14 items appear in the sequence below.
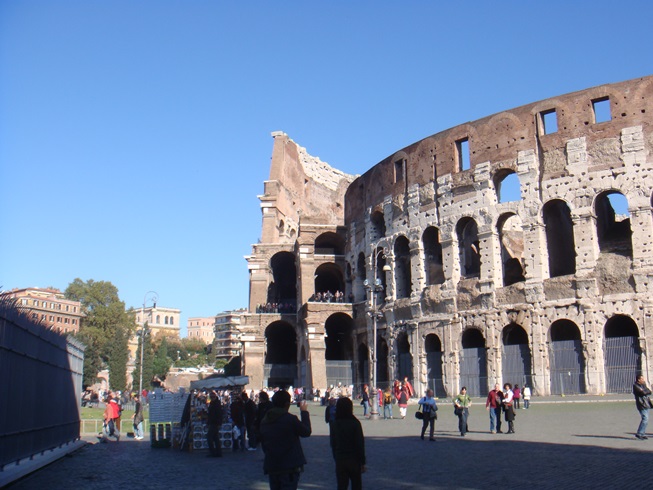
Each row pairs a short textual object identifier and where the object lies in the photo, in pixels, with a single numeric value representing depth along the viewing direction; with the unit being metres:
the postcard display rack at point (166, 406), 18.61
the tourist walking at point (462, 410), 16.16
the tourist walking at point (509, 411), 16.08
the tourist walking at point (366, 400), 23.66
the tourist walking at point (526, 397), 23.45
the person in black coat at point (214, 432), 14.12
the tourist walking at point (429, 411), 15.10
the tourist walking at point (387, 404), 22.98
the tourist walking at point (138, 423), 19.84
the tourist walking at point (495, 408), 16.28
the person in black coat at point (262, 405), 11.78
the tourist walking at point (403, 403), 23.07
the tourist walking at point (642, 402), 13.52
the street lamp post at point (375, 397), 23.09
